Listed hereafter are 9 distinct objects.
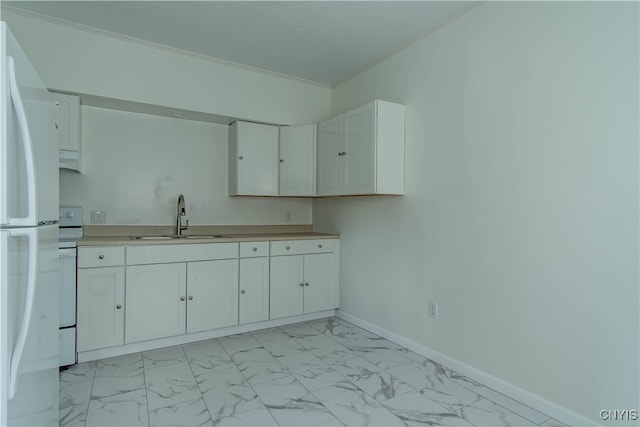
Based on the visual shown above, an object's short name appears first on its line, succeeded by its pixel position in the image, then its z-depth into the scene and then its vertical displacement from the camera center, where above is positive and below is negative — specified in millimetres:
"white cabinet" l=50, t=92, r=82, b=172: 2600 +639
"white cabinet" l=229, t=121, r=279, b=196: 3434 +547
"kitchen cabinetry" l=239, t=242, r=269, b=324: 3119 -610
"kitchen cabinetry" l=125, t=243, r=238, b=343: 2666 -607
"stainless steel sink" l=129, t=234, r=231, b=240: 3073 -210
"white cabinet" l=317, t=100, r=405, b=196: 2805 +535
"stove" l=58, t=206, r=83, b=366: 2418 -610
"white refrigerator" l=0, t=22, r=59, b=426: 1003 -96
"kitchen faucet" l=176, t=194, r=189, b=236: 3254 -3
